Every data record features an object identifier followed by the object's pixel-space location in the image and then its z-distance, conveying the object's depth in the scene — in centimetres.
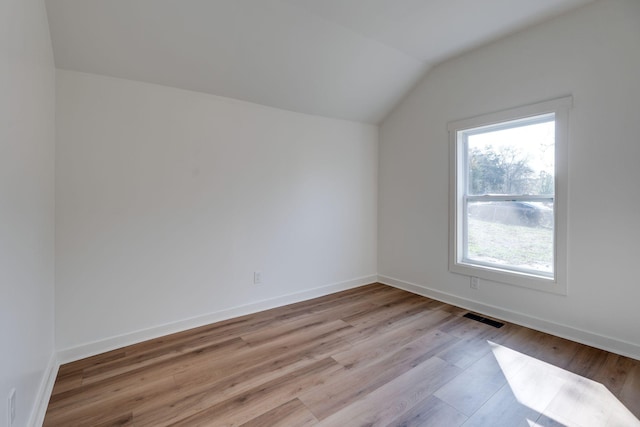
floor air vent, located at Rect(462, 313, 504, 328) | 279
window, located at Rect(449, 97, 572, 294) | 256
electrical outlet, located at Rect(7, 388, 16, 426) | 121
